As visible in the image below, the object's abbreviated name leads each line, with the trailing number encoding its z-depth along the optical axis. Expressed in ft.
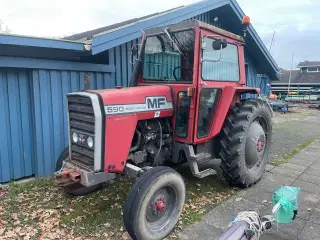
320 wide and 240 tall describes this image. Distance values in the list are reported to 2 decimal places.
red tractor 9.87
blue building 14.12
